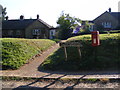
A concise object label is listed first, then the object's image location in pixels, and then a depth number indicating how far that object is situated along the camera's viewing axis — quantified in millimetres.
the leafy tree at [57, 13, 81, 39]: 21181
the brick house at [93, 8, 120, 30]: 27324
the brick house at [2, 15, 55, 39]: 27106
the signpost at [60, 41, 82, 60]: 6035
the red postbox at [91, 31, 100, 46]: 5540
